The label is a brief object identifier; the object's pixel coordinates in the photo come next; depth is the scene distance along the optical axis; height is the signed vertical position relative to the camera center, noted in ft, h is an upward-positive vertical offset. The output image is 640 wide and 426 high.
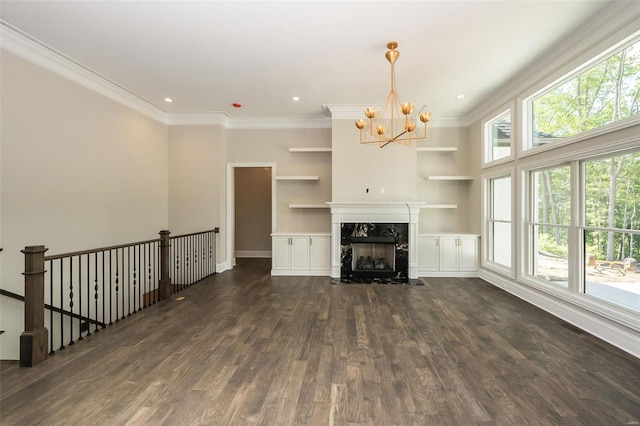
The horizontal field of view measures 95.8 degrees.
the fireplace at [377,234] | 17.16 -1.21
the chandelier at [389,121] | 16.65 +5.77
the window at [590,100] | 8.80 +4.14
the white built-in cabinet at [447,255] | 17.71 -2.50
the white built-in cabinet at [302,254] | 18.21 -2.54
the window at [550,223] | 11.43 -0.35
